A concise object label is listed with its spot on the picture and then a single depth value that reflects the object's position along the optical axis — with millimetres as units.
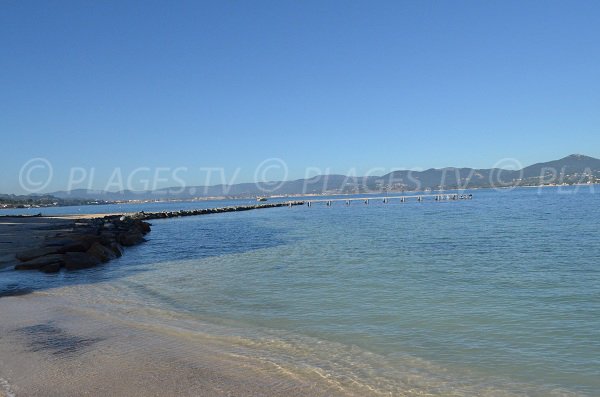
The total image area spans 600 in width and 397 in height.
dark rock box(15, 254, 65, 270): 17766
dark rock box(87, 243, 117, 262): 20511
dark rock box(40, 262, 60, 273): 17359
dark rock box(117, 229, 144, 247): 29739
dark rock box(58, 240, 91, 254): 20156
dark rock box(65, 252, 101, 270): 18286
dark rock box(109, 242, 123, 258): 23534
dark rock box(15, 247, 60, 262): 18688
